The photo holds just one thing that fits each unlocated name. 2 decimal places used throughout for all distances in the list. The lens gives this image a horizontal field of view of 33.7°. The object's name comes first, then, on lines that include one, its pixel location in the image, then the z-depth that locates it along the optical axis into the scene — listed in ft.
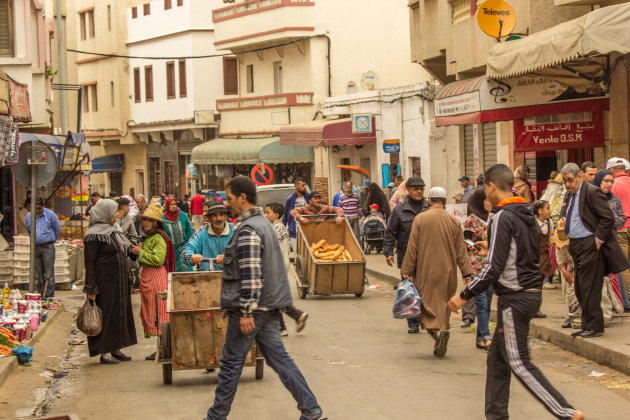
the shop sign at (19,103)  51.20
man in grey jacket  23.53
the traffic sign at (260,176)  107.27
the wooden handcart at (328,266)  54.19
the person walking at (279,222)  48.39
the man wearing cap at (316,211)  57.21
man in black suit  35.60
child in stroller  80.38
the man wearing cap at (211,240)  34.91
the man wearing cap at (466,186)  75.51
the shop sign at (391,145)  98.73
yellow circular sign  60.59
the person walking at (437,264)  35.69
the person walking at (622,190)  40.22
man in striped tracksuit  23.17
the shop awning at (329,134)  114.73
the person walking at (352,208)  71.61
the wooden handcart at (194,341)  30.58
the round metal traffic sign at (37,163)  43.83
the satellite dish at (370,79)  120.06
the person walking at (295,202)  60.85
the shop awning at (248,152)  132.87
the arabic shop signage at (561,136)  56.24
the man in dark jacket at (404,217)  42.52
